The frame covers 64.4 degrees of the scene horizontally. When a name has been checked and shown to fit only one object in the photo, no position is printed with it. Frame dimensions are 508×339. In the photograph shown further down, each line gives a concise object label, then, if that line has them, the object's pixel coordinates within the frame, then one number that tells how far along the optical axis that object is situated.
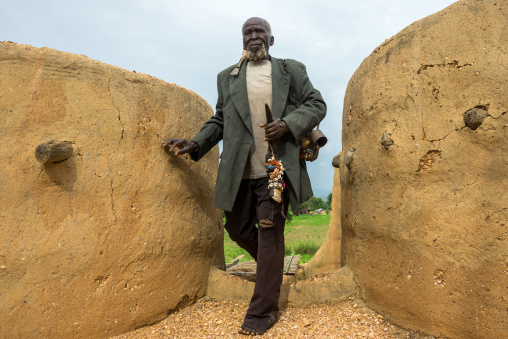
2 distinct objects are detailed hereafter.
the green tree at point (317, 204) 37.38
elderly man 2.74
